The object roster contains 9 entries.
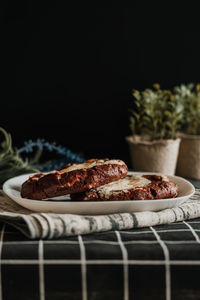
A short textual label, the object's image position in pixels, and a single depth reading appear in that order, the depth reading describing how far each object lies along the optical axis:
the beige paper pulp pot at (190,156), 1.87
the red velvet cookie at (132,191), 1.10
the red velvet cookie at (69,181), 1.09
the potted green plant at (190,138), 1.88
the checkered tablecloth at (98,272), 0.86
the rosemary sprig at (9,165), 1.61
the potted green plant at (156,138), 1.80
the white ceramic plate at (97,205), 1.05
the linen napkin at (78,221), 0.94
